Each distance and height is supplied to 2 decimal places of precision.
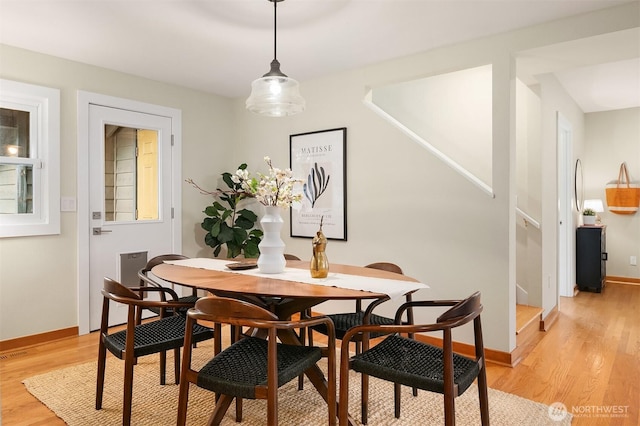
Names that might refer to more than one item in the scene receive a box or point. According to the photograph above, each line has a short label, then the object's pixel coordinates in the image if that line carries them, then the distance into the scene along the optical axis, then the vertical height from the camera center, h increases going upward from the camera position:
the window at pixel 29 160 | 3.30 +0.43
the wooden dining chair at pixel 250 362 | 1.55 -0.63
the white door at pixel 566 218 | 5.08 -0.09
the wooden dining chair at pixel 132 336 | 2.01 -0.65
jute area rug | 2.24 -1.12
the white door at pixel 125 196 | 3.82 +0.16
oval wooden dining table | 1.91 -0.37
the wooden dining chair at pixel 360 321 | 2.19 -0.64
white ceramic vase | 2.41 -0.21
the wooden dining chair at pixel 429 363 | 1.58 -0.64
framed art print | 3.97 +0.30
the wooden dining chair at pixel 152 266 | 2.65 -0.40
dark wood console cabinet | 5.42 -0.62
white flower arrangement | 2.31 +0.13
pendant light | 2.46 +0.71
